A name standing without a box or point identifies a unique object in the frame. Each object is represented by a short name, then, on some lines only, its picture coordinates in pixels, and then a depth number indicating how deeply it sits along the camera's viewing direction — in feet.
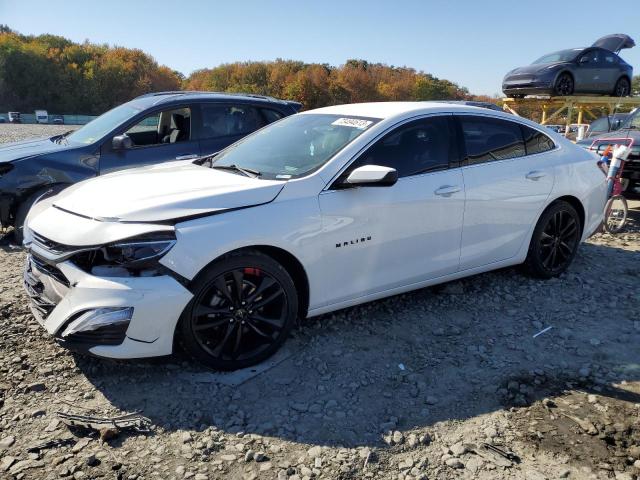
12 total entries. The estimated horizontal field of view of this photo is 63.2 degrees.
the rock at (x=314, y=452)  8.55
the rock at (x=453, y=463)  8.40
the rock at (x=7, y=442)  8.58
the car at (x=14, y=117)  156.76
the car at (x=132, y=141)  19.39
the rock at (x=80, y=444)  8.49
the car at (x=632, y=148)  24.47
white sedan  9.68
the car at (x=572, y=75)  49.65
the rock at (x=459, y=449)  8.68
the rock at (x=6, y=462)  8.06
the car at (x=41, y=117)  164.39
